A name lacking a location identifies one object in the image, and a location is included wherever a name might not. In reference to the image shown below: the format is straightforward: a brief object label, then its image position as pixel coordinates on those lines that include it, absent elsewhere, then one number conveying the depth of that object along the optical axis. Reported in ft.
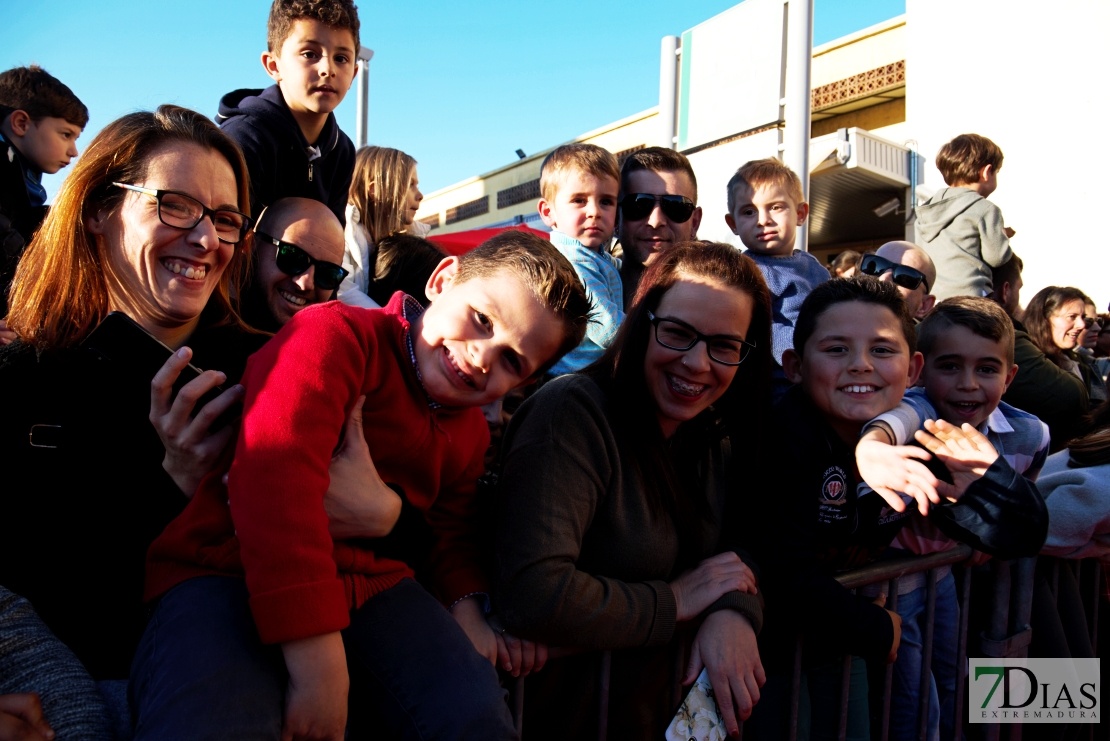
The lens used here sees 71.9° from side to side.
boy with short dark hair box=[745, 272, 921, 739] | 6.92
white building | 20.72
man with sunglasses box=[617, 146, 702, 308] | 11.40
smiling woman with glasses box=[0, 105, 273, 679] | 5.31
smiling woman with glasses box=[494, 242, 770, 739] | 5.73
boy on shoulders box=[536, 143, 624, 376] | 10.39
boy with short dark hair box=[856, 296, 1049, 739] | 7.04
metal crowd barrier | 7.46
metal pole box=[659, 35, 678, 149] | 23.40
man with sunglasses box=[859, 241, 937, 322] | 12.70
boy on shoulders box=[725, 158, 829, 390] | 11.50
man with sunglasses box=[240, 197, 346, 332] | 8.64
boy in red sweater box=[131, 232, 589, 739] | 4.37
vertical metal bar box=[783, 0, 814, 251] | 18.93
